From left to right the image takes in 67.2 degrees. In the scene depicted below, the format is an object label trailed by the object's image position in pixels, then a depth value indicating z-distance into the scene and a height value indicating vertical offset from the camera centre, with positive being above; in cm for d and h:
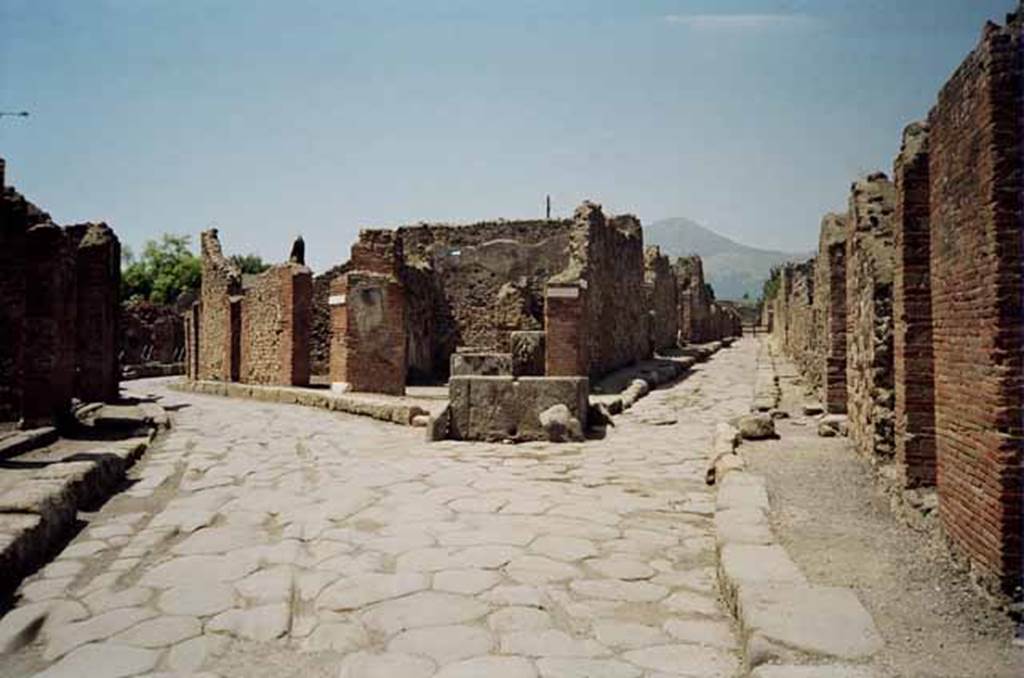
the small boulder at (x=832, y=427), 821 -92
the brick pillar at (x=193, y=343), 2256 +4
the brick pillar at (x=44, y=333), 873 +14
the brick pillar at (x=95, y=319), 1248 +42
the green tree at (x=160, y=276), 5075 +468
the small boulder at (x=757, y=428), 805 -91
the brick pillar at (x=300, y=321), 1542 +46
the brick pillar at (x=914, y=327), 478 +9
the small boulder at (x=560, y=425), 892 -96
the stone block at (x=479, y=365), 1042 -30
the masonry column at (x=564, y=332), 1348 +19
